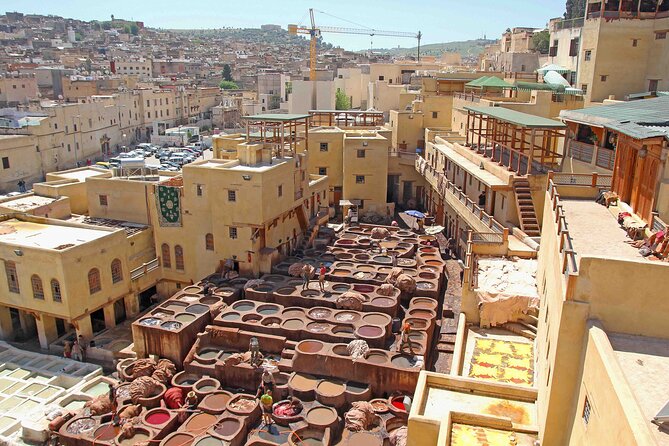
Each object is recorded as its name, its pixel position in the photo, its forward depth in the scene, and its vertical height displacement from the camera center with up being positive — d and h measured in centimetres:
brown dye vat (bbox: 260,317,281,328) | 2312 -1049
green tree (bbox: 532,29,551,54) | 6706 +420
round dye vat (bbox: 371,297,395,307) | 2409 -1010
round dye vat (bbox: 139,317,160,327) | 2328 -1057
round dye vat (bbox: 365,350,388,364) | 2030 -1057
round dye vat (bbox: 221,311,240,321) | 2347 -1042
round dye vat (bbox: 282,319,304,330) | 2274 -1046
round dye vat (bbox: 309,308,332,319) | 2391 -1049
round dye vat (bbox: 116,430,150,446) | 1810 -1211
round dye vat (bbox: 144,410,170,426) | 1912 -1209
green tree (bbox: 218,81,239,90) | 11930 -248
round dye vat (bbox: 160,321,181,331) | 2281 -1056
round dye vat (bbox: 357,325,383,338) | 2178 -1032
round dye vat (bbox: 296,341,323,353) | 2091 -1046
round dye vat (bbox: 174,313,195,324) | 2341 -1048
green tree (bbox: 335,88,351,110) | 8069 -395
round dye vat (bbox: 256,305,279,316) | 2436 -1051
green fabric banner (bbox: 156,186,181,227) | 2923 -696
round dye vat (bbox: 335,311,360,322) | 2339 -1042
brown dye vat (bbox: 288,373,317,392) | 1973 -1123
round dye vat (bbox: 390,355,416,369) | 2009 -1061
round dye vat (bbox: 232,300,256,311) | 2468 -1049
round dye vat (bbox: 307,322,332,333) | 2225 -1037
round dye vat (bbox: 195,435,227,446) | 1756 -1179
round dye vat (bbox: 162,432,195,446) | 1786 -1197
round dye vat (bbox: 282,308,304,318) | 2388 -1046
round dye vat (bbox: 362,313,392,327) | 2278 -1029
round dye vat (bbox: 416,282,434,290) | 2621 -1016
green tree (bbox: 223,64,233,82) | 13838 +16
